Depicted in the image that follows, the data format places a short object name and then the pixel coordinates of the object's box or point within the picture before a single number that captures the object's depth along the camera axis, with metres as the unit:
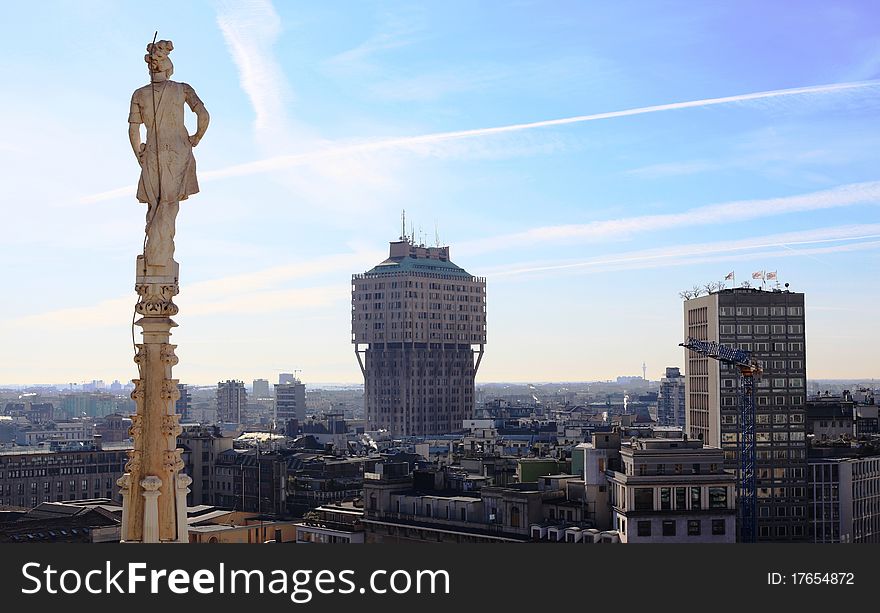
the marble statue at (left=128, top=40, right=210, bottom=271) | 14.45
